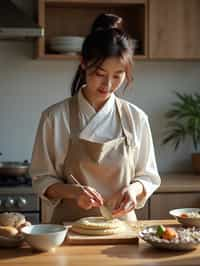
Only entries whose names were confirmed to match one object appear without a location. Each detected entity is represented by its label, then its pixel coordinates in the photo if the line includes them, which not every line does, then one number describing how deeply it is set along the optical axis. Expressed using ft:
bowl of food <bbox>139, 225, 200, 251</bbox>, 7.10
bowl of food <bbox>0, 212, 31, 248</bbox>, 7.21
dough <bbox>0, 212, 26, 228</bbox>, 7.49
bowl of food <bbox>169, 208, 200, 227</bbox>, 8.06
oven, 12.20
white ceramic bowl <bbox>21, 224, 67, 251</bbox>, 6.94
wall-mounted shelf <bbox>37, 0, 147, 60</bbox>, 13.43
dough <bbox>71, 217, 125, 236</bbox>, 7.60
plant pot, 14.00
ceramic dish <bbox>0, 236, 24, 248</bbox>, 7.20
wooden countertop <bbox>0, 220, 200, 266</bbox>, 6.69
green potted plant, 14.02
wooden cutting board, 7.38
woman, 8.08
